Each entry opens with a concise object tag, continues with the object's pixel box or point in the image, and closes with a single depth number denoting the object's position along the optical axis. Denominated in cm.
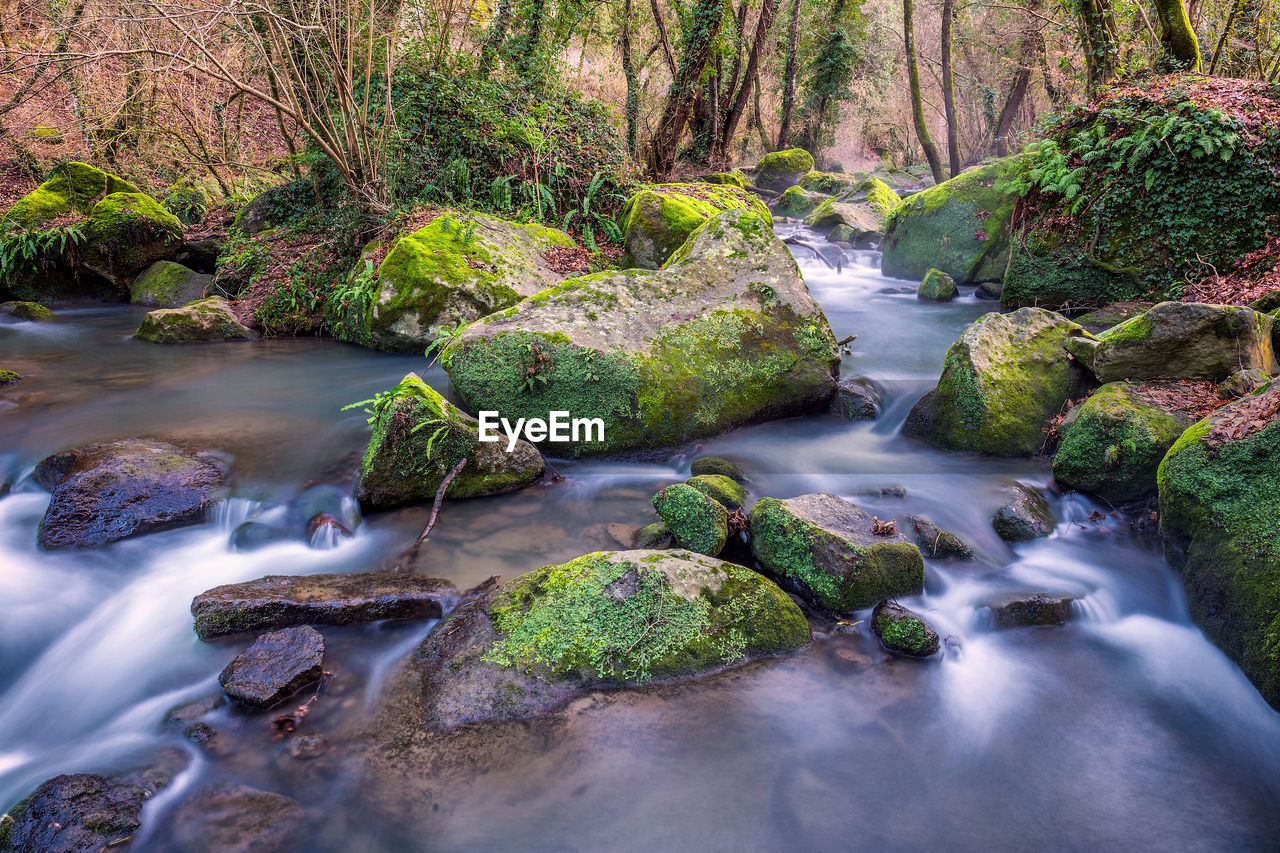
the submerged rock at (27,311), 1054
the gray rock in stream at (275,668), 319
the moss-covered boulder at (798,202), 2022
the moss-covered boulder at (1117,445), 473
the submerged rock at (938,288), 1092
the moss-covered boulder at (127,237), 1155
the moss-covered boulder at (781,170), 2475
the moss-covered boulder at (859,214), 1541
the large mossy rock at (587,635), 324
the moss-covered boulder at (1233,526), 333
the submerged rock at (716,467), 526
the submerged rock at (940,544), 447
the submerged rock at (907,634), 366
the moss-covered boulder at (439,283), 821
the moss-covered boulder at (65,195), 1152
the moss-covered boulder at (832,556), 389
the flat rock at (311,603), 371
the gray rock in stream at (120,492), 451
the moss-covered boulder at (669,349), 565
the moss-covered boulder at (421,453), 480
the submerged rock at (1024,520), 470
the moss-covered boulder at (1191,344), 517
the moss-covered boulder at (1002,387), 569
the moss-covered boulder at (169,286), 1157
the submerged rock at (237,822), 260
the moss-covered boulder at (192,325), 923
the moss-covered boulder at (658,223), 932
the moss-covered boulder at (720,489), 460
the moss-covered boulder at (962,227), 1069
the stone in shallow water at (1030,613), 398
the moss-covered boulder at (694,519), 418
